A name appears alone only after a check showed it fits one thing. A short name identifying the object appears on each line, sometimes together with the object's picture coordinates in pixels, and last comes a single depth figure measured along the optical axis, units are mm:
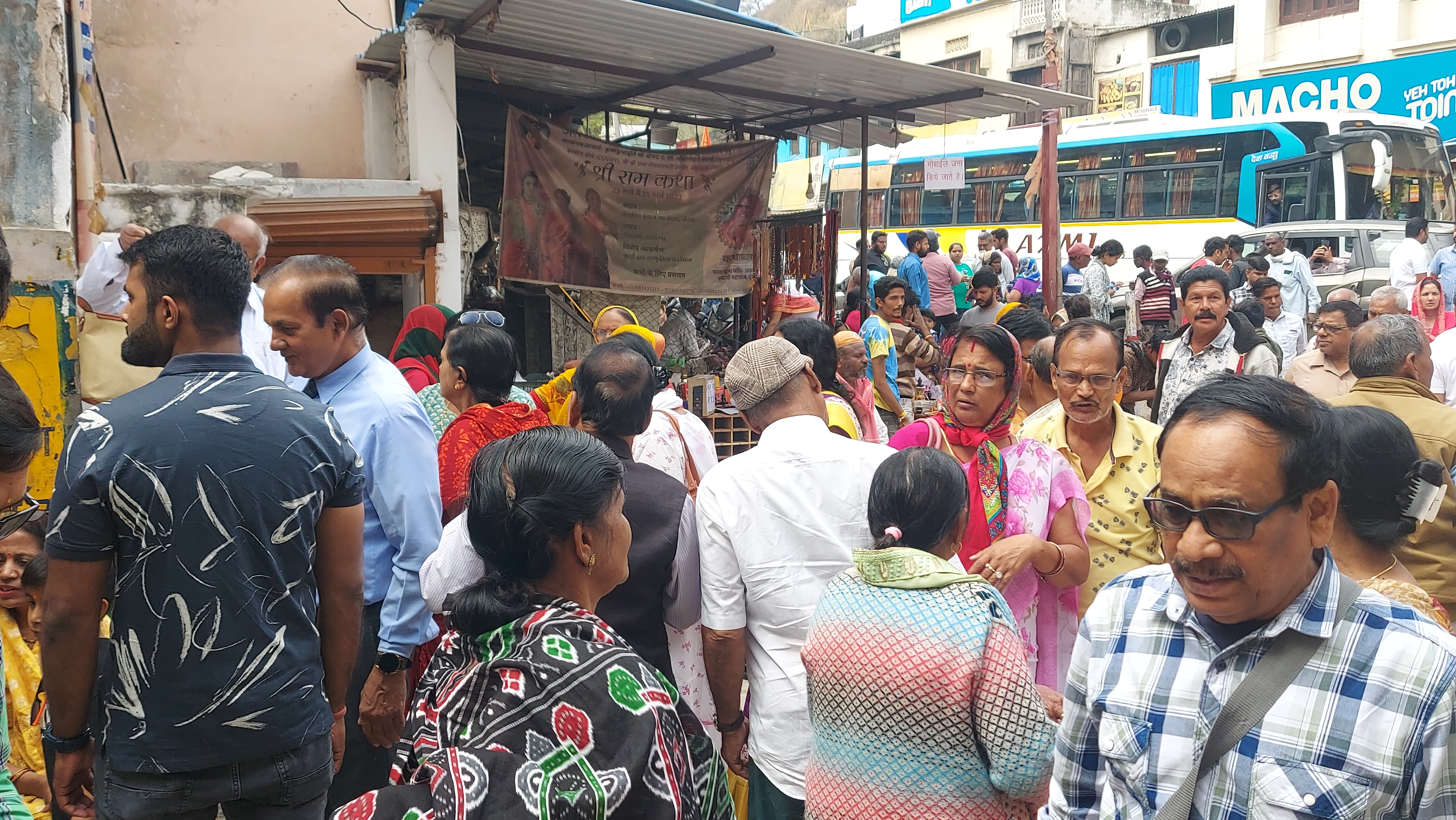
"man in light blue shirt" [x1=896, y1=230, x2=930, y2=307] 12125
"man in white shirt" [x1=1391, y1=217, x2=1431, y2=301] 11500
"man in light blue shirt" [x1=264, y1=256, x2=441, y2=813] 2758
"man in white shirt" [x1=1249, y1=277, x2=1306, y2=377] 8281
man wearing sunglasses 1312
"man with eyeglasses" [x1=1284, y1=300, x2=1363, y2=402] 5410
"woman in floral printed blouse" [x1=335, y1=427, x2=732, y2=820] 1385
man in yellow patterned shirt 2926
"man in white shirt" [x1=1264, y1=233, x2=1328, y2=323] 12117
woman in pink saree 2594
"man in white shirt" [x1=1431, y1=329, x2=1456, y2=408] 5270
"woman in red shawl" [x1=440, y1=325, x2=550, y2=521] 3320
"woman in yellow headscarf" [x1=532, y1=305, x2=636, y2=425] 4141
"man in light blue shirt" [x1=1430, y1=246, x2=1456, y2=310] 10367
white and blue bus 15117
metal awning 6445
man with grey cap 2498
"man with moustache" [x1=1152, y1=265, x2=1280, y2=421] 5207
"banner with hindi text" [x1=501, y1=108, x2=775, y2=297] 8344
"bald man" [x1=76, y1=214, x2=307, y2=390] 3723
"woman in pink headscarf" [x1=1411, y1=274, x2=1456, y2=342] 7871
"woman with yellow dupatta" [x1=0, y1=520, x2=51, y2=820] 2758
